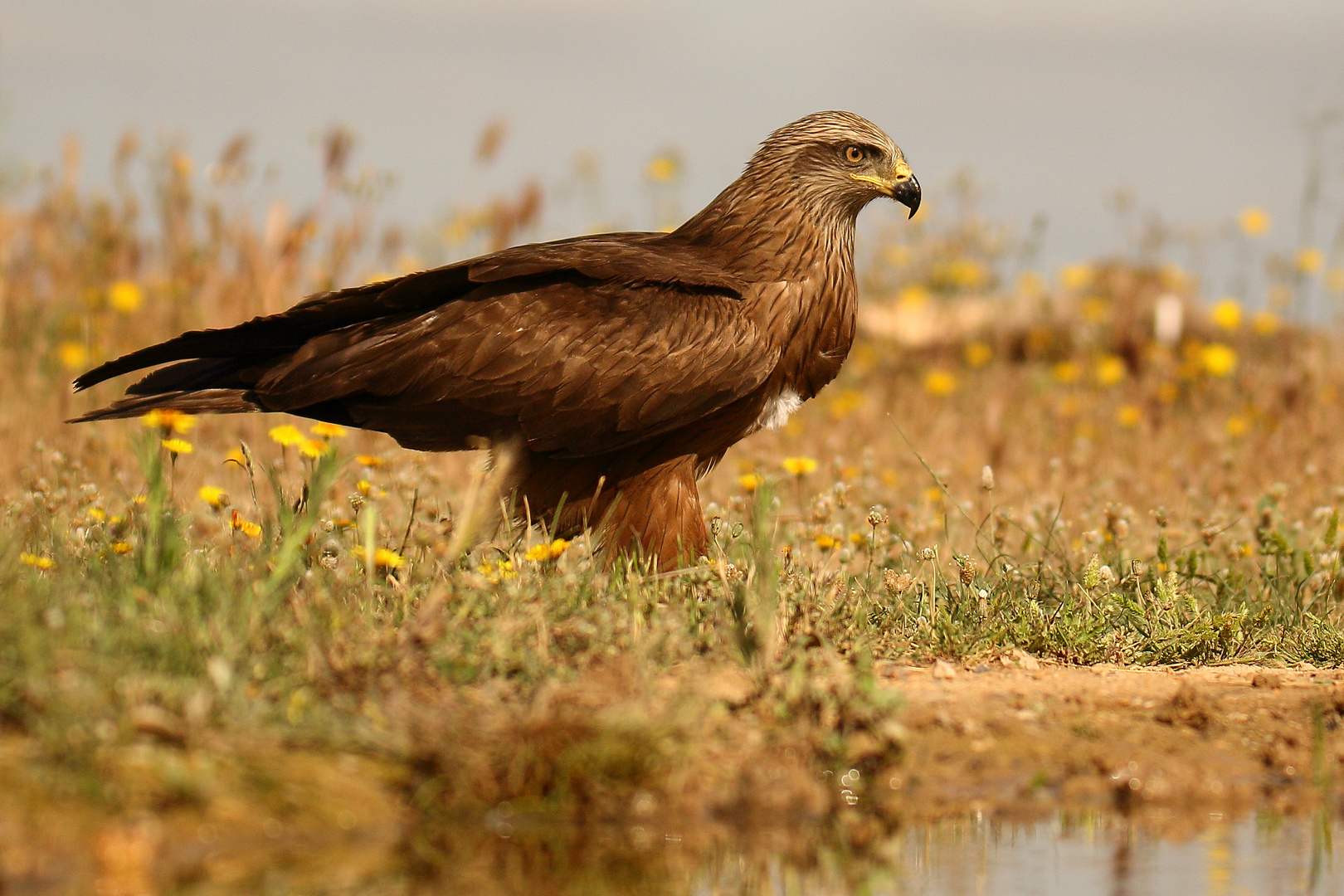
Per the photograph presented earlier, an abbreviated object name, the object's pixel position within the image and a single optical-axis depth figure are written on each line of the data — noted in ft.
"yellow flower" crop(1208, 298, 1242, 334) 66.39
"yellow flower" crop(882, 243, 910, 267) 77.82
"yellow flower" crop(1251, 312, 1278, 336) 68.80
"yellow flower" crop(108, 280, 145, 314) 57.31
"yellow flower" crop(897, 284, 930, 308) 73.69
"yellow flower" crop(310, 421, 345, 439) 36.50
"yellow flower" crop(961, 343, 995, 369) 66.69
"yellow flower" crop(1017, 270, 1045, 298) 76.95
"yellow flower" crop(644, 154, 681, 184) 72.49
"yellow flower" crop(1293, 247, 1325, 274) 67.77
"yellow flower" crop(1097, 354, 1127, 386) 61.11
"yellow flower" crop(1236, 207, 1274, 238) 74.95
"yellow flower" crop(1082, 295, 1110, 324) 70.59
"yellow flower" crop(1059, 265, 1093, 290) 78.23
